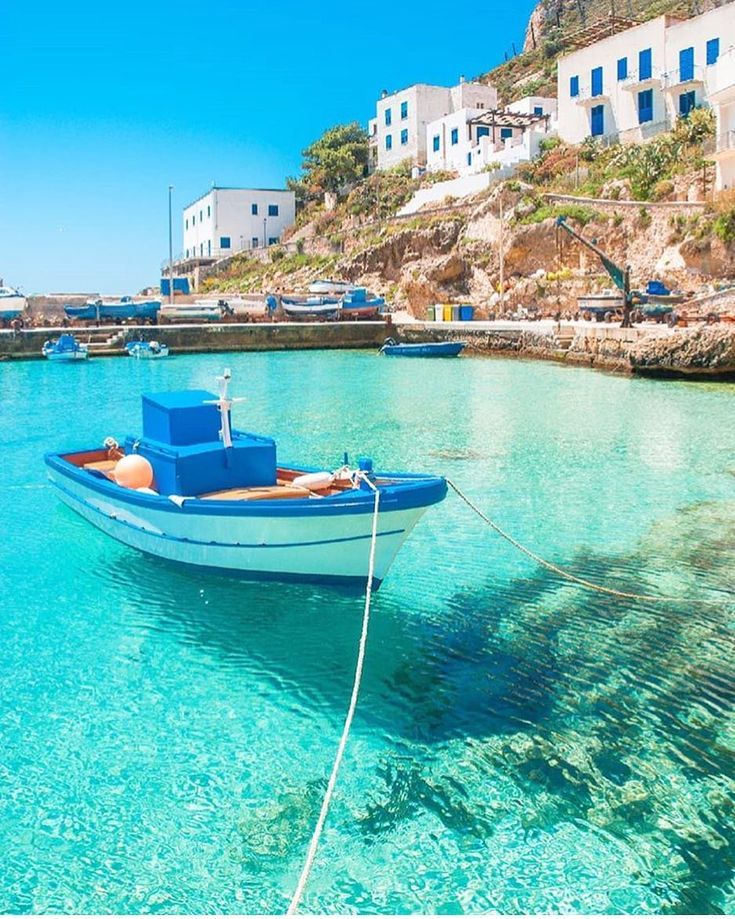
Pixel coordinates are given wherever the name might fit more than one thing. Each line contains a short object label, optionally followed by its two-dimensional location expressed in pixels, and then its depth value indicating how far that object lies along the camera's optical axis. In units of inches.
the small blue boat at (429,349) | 1688.0
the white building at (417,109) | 2679.6
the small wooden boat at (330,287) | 2194.9
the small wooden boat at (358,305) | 2100.1
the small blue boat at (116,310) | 2105.1
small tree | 2906.0
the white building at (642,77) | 1776.7
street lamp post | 2322.1
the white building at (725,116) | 1535.4
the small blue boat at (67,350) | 1769.2
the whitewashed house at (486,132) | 2304.4
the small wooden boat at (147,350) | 1836.9
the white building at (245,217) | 2997.0
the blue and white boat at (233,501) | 345.7
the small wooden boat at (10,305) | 2107.5
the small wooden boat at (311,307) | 2097.7
